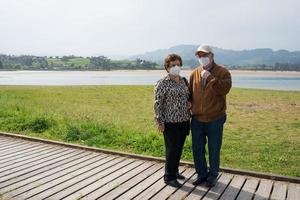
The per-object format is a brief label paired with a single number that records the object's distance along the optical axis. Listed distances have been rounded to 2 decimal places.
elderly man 4.54
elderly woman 4.69
